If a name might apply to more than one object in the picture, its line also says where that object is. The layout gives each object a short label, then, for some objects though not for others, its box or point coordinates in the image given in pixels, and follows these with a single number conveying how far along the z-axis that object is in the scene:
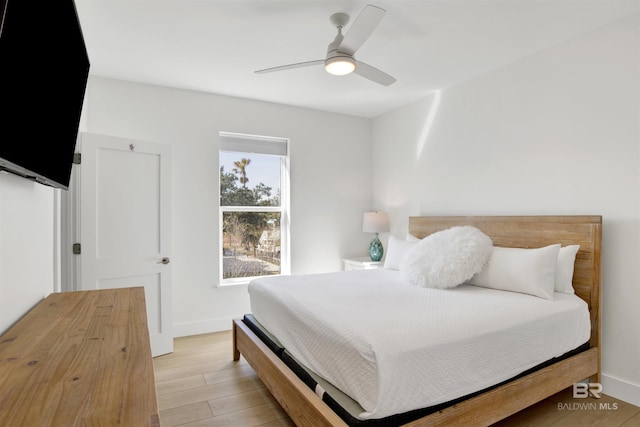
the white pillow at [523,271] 2.31
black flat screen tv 0.81
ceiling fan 1.89
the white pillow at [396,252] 3.36
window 3.92
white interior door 2.85
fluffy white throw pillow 2.54
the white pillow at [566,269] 2.41
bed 1.62
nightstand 4.09
